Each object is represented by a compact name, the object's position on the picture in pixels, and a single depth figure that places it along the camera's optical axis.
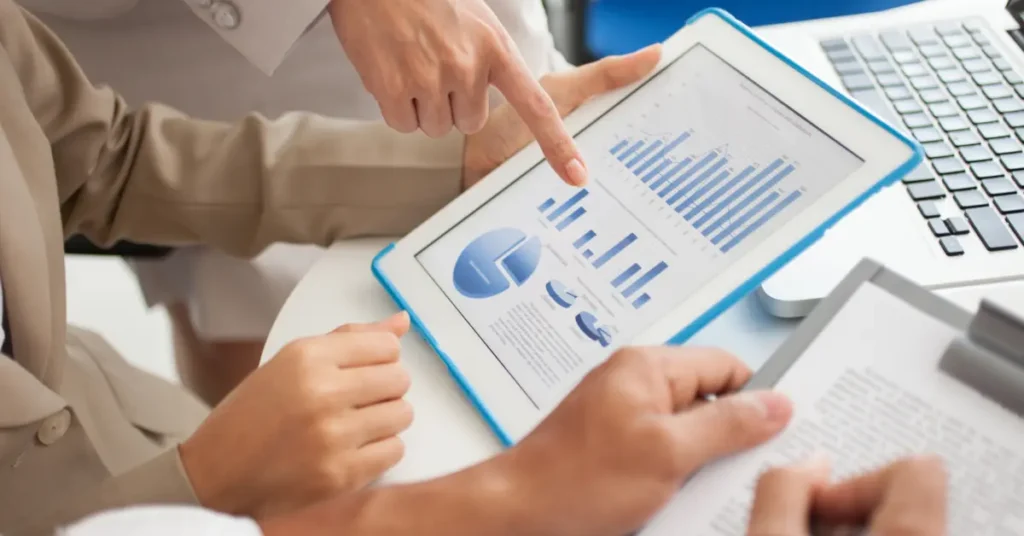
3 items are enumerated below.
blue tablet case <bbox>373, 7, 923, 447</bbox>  0.42
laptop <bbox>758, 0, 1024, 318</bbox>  0.48
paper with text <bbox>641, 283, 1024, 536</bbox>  0.31
